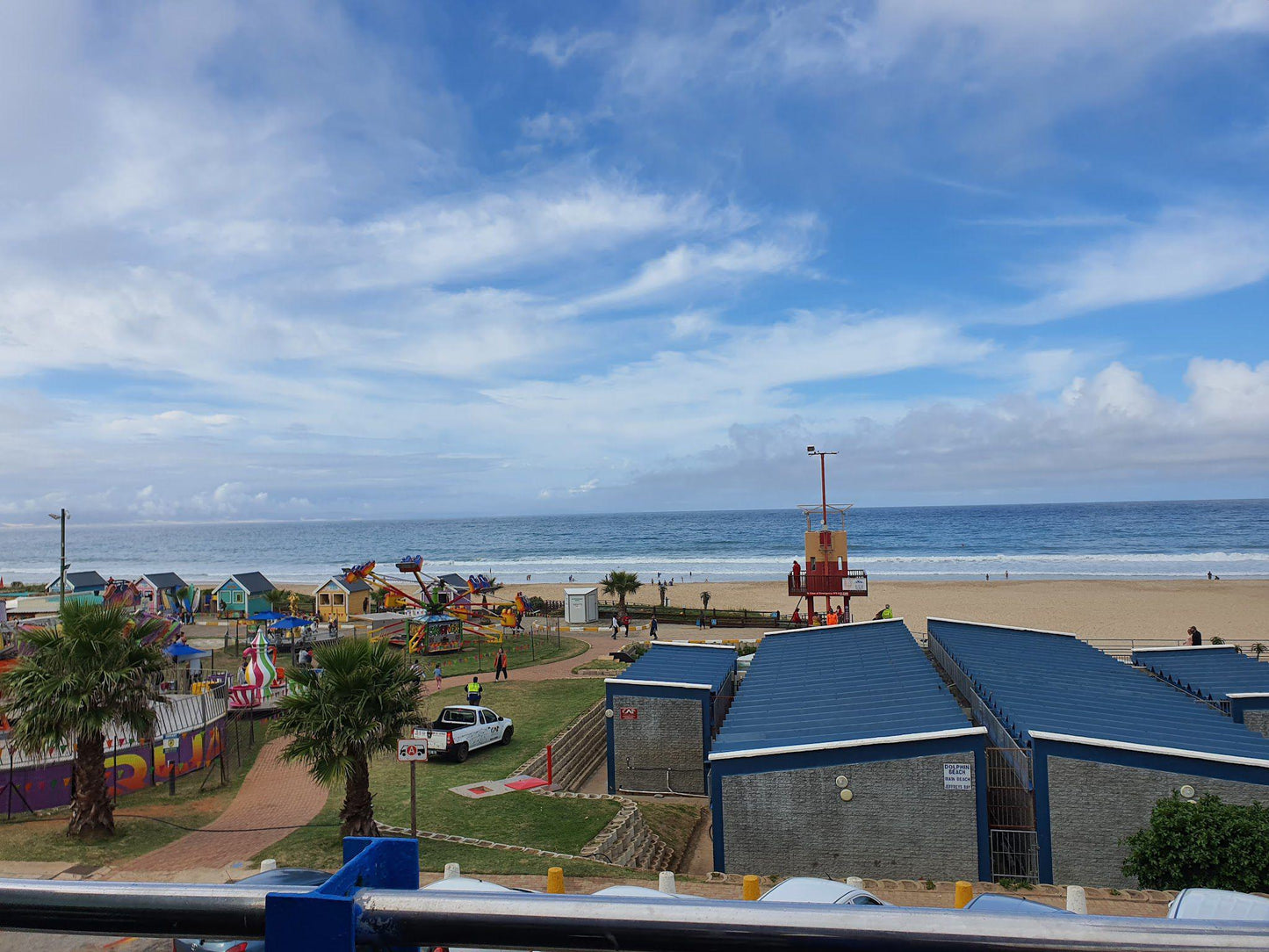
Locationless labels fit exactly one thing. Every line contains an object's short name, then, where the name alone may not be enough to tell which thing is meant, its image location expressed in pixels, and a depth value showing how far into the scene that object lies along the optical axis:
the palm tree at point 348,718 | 14.79
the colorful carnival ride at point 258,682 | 26.11
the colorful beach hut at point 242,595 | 54.44
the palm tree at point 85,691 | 15.90
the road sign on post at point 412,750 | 14.12
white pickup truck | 22.55
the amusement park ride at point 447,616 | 37.25
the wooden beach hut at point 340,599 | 54.25
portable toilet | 50.97
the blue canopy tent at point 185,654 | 31.05
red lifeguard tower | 36.51
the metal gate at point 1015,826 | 15.59
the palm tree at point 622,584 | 51.16
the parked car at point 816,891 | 10.79
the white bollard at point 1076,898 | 11.16
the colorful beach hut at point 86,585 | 54.88
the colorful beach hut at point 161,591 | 55.25
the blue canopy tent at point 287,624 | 43.50
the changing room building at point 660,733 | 22.27
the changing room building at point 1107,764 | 14.75
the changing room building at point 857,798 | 15.45
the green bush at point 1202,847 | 12.92
